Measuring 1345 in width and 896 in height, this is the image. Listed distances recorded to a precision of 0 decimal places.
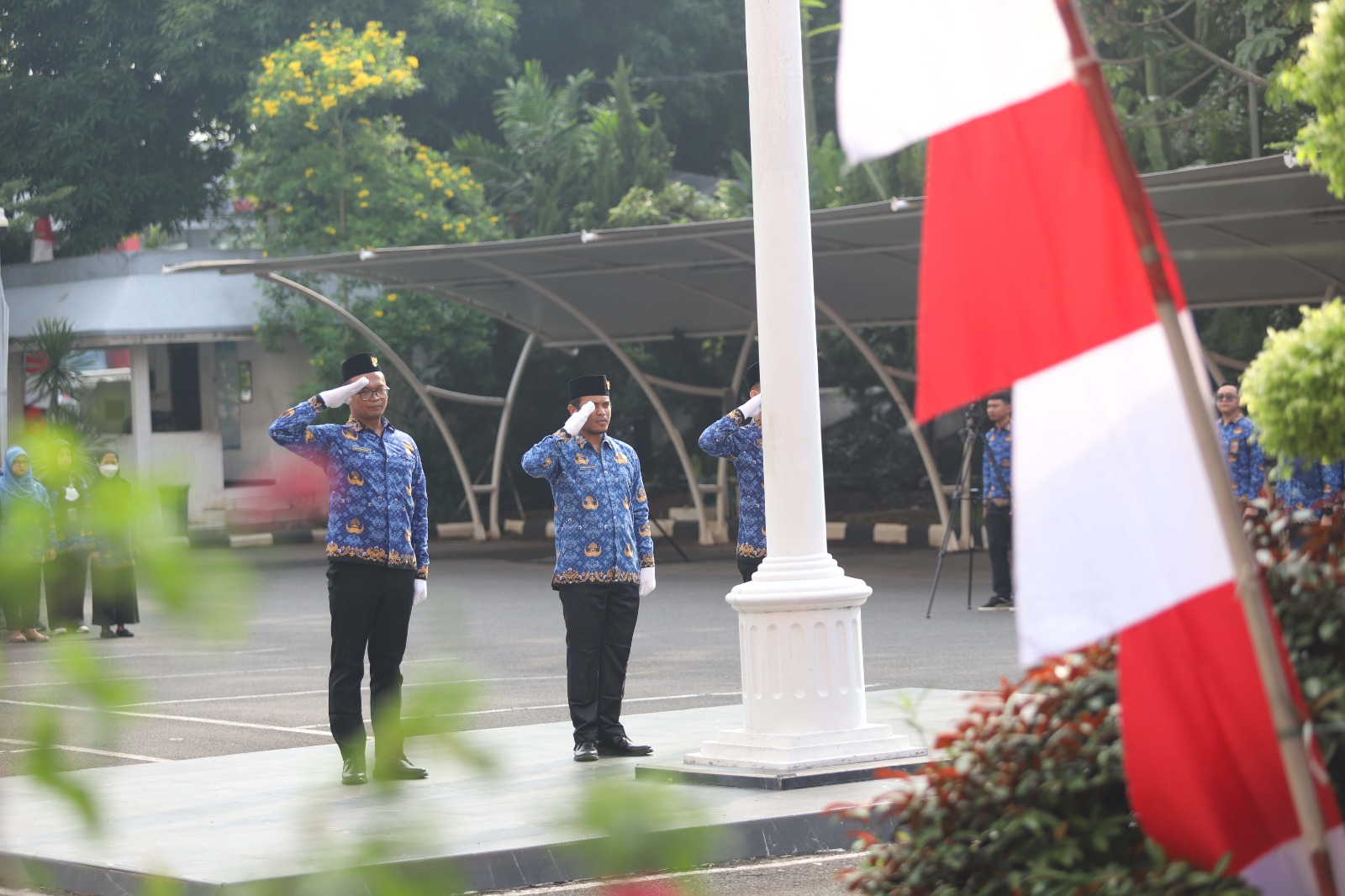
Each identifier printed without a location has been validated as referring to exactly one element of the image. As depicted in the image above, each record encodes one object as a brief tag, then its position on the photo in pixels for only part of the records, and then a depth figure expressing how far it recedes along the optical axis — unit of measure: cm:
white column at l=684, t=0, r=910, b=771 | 1611
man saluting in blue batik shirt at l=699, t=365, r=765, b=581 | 2264
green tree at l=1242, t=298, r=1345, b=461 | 681
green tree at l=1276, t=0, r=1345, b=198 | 668
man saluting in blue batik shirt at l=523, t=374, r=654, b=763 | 1866
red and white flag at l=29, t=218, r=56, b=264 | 6825
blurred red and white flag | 543
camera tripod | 3179
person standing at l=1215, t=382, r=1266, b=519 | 2956
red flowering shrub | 604
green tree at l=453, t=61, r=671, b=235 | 5956
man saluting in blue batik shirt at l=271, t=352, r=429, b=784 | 1717
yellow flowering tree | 5922
